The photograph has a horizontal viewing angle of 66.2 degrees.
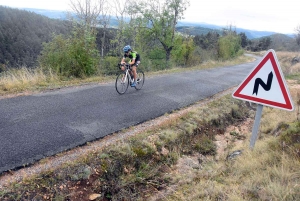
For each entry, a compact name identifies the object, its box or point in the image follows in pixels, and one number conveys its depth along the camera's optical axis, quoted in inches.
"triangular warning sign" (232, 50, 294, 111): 123.4
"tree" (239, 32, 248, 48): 3153.8
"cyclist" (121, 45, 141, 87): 311.0
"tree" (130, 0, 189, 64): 1022.8
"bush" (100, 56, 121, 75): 696.0
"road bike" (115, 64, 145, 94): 305.4
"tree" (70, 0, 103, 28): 1181.1
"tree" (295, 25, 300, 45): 2181.3
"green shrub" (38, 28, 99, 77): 389.4
